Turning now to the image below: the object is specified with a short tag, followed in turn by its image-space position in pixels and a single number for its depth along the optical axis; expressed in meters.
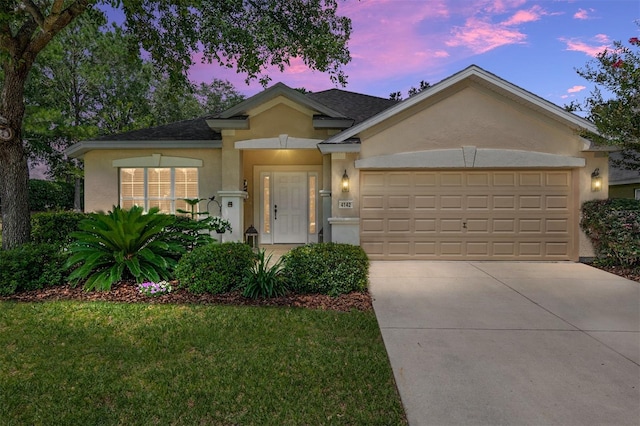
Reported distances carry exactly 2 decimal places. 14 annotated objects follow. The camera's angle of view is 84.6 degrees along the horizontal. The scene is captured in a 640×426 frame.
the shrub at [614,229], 7.72
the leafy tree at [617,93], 7.49
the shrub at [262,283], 5.59
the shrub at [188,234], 6.89
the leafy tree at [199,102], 25.75
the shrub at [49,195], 19.75
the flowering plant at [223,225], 9.51
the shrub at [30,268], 5.72
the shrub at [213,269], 5.73
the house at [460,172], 8.62
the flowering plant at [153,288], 5.73
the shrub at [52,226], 9.47
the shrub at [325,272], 5.89
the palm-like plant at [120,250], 5.91
